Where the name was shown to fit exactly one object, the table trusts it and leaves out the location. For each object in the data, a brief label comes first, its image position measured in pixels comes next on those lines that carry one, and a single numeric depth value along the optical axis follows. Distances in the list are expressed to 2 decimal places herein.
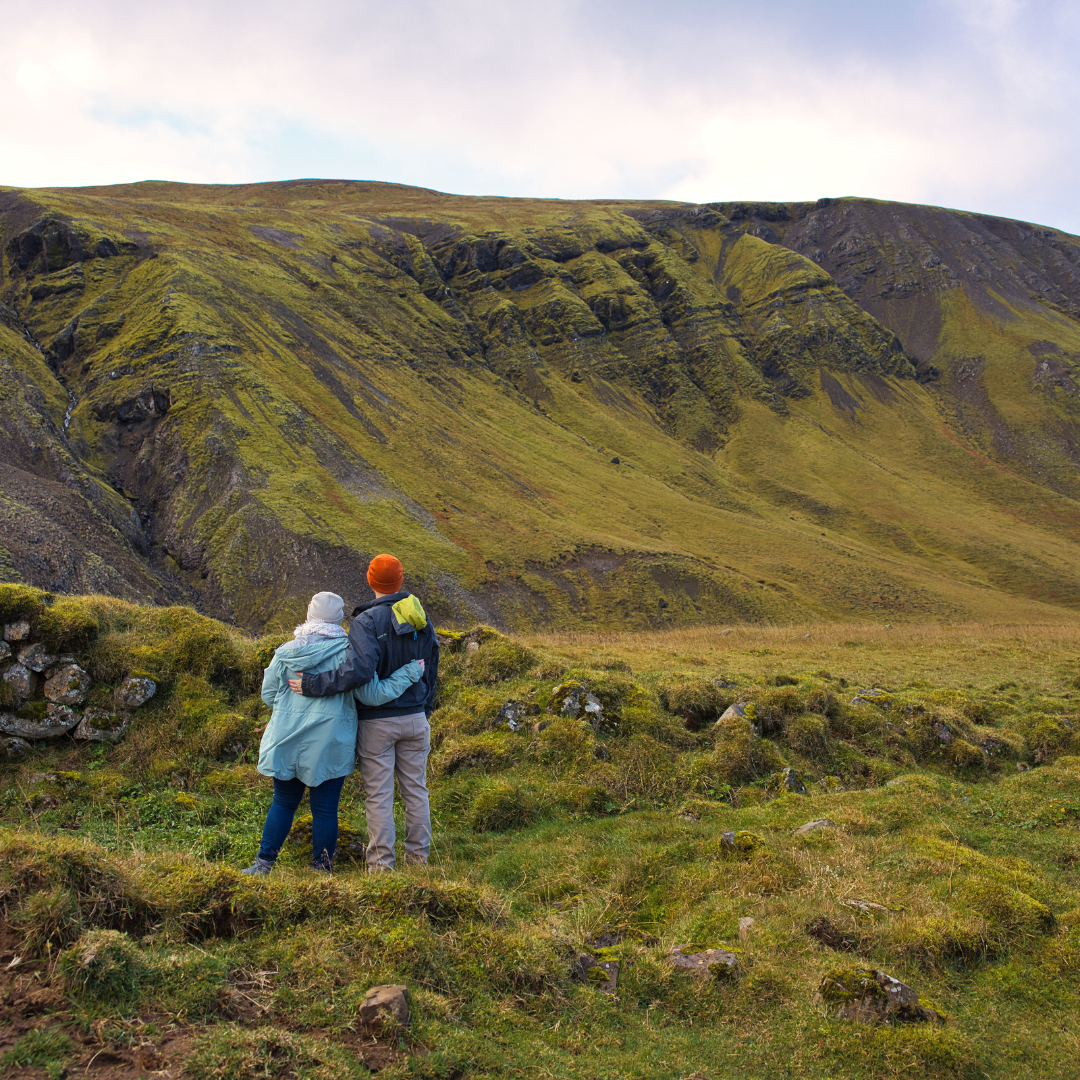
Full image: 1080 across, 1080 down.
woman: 6.63
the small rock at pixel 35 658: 9.63
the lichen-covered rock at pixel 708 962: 5.66
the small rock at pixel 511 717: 11.47
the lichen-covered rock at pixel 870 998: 5.19
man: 6.99
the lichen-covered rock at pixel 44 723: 9.05
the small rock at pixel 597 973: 5.45
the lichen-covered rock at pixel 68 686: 9.55
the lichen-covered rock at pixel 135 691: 9.95
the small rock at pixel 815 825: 8.60
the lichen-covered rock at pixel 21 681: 9.35
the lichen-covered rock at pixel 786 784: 10.45
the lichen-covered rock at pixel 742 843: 7.89
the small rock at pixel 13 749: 8.85
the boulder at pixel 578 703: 11.56
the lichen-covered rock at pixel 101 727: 9.44
